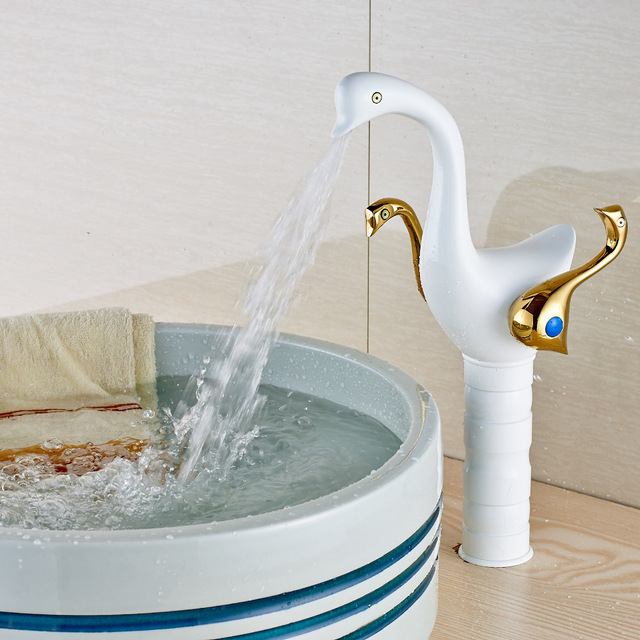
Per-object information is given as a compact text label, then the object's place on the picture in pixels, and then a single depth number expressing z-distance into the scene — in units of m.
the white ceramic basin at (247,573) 1.46
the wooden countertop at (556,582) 1.64
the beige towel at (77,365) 1.79
